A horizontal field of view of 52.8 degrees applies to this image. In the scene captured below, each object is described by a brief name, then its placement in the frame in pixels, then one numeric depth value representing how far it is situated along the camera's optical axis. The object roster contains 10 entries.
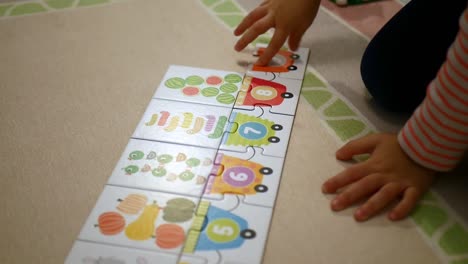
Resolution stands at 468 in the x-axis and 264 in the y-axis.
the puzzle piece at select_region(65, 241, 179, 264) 0.64
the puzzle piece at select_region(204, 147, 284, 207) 0.72
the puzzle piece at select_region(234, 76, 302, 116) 0.88
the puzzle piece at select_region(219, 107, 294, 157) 0.80
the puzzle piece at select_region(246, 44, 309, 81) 0.95
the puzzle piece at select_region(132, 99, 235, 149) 0.81
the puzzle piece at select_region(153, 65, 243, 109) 0.89
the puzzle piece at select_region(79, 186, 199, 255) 0.66
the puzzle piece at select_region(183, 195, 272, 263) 0.64
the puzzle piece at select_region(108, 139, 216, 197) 0.73
